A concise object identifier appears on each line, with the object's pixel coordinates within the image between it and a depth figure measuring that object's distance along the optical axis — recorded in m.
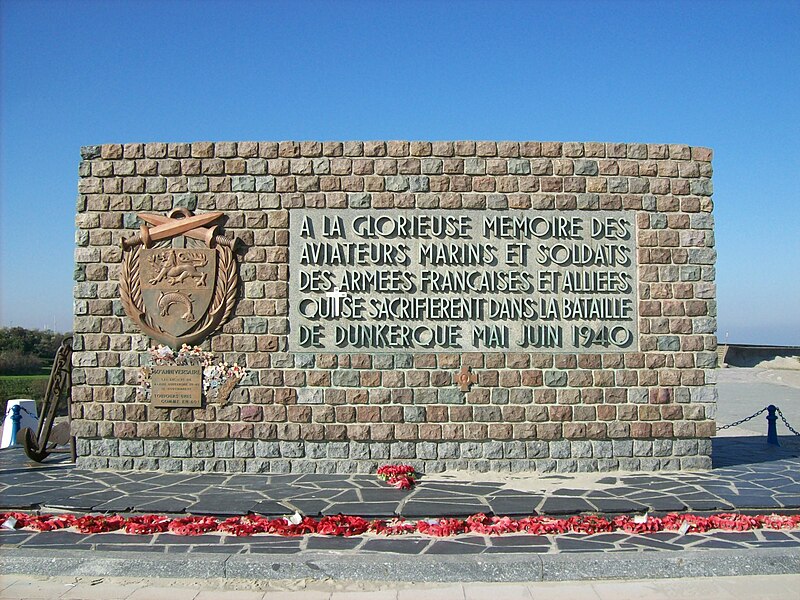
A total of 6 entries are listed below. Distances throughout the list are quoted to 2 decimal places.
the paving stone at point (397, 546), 5.57
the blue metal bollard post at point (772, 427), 10.72
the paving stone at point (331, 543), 5.67
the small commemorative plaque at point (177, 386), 8.45
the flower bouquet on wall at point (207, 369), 8.44
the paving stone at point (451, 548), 5.53
